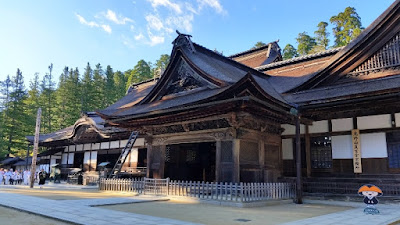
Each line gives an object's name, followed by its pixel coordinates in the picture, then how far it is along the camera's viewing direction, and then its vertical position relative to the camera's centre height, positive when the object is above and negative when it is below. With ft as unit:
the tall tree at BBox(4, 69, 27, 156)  138.82 +14.91
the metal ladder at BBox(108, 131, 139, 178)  67.56 +1.25
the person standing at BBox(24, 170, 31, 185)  88.01 -5.22
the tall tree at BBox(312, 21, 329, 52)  179.08 +72.66
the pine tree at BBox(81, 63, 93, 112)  159.76 +33.18
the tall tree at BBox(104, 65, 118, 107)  176.96 +39.65
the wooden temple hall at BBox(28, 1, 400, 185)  42.09 +6.96
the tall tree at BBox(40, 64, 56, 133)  164.45 +26.99
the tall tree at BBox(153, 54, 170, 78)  216.08 +68.84
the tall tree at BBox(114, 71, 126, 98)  185.48 +47.97
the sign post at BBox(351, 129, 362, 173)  43.59 +1.62
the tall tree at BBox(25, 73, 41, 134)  144.15 +29.25
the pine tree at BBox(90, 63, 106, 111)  164.02 +38.08
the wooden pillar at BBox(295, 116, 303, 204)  43.23 -2.13
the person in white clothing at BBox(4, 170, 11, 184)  87.14 -4.97
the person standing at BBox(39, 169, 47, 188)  71.67 -4.46
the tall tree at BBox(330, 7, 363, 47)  163.43 +73.51
